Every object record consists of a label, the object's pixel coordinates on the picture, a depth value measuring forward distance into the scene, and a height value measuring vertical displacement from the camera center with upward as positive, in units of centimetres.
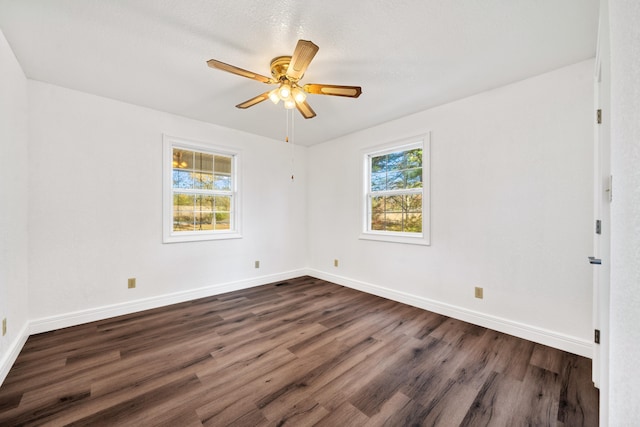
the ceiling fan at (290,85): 179 +99
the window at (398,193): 319 +27
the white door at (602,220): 136 -5
